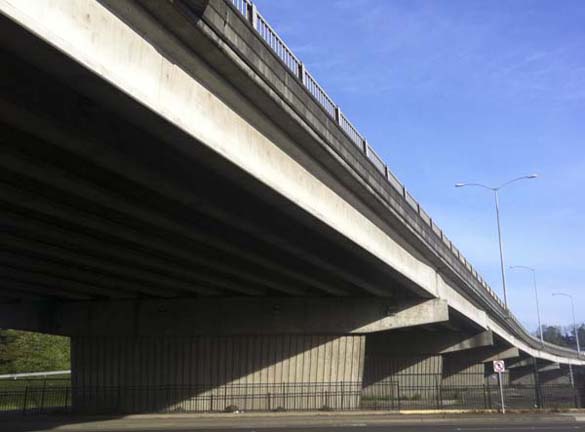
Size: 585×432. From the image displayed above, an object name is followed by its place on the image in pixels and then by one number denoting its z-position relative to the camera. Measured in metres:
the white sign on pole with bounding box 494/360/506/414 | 30.81
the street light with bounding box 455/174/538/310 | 39.19
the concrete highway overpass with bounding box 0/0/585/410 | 10.23
